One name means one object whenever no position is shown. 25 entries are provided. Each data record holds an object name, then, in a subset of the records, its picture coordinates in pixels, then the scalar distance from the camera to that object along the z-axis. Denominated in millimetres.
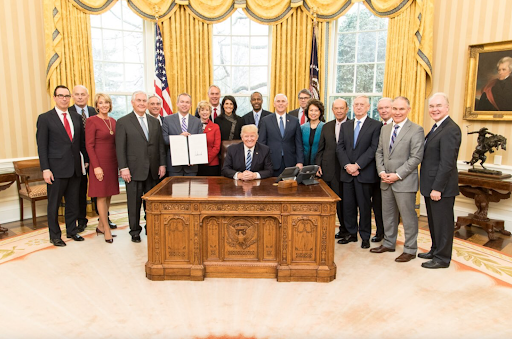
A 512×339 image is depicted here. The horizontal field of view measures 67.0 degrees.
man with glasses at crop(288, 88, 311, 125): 5416
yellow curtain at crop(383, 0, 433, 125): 5797
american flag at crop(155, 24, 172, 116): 6346
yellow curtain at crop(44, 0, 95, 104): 5746
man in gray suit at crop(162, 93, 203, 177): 4695
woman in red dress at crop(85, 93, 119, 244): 4430
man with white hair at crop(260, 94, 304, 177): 4895
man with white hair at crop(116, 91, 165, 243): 4363
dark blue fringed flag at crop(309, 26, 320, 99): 6543
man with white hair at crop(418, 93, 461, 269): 3680
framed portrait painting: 5203
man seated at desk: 4277
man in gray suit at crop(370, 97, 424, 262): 3920
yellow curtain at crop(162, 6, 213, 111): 6641
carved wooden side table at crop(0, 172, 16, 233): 5109
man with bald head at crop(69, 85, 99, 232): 4848
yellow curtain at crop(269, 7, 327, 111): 6727
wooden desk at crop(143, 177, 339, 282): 3467
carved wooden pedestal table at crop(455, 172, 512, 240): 5010
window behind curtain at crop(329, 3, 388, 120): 6684
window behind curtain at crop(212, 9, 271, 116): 7113
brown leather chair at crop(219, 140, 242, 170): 4949
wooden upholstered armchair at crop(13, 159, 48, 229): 5332
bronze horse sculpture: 5031
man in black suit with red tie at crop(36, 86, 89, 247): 4371
